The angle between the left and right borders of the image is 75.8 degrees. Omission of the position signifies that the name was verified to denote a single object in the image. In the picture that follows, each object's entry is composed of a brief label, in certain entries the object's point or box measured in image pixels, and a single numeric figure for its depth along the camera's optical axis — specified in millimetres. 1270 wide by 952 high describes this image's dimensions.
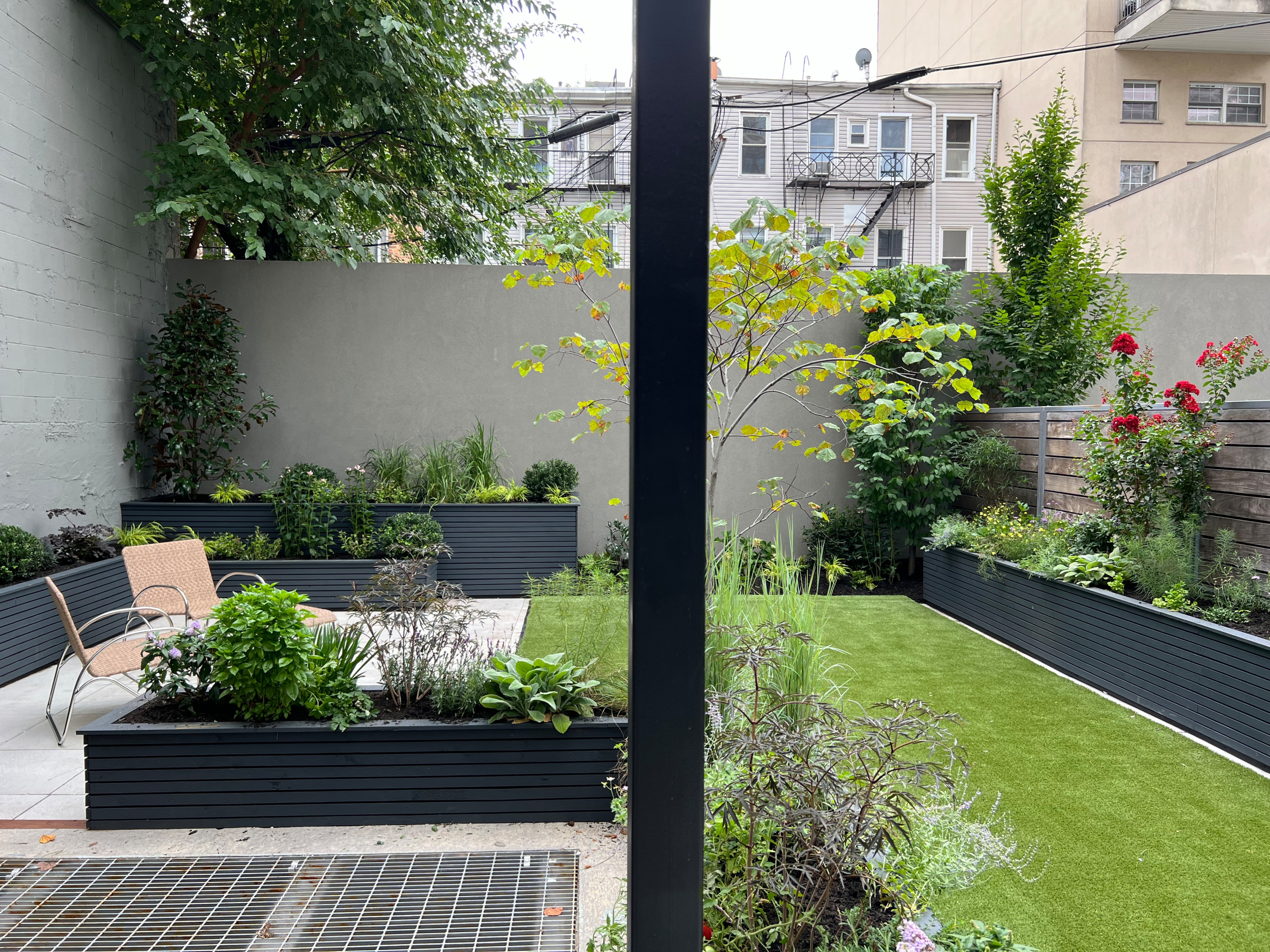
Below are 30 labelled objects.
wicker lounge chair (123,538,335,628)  4371
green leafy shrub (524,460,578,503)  7145
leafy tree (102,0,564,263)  6281
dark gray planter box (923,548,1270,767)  3559
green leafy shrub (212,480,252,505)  6762
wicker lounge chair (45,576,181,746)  3566
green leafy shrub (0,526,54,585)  4648
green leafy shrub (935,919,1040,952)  1659
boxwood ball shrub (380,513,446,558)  6246
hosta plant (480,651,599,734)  2857
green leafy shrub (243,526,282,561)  6305
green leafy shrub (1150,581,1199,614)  4121
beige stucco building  13164
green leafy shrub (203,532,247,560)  6242
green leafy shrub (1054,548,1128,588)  4781
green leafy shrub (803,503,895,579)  7605
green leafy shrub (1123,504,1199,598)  4406
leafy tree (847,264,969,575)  7016
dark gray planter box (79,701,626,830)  2773
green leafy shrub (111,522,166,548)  5902
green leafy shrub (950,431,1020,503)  6648
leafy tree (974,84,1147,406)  6973
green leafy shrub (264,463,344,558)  6355
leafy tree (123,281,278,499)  6656
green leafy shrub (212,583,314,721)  2766
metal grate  2211
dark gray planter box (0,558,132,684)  4484
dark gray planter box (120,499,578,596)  6777
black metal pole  988
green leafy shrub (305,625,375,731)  2867
